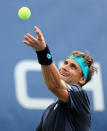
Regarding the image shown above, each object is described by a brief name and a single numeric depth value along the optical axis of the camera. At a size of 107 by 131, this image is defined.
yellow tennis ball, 6.56
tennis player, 6.19
